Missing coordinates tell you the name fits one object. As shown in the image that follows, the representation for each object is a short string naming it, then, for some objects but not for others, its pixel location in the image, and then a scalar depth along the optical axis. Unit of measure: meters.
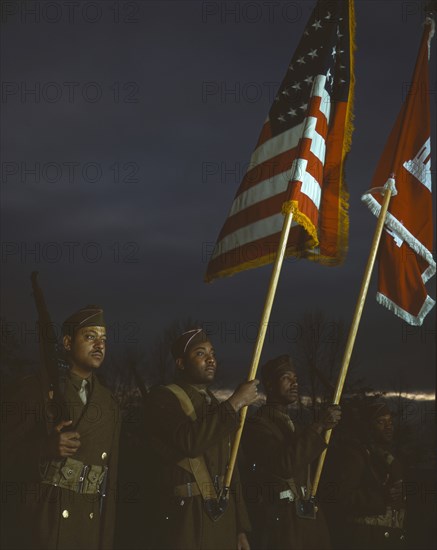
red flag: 7.84
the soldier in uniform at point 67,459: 5.27
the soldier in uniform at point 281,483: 6.55
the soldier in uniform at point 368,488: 7.55
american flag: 7.14
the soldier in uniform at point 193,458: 5.70
